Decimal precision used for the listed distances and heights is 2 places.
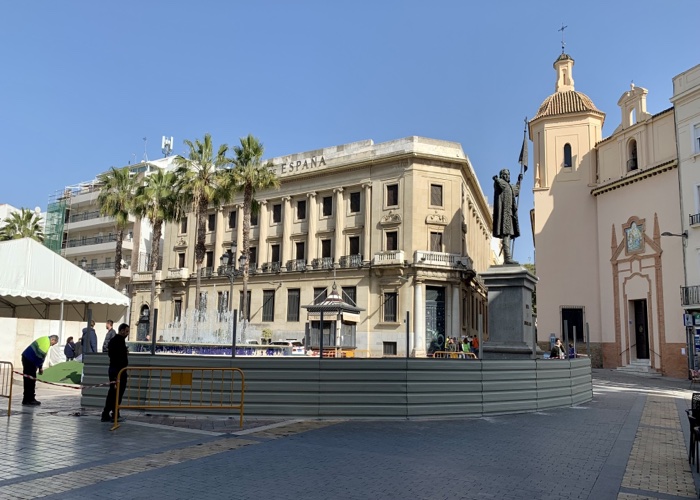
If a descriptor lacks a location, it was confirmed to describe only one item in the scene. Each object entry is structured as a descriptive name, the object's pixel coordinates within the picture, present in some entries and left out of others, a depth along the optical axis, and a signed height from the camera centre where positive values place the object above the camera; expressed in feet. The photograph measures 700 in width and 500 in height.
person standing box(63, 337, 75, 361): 68.08 -3.97
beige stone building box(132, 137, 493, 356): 127.54 +20.00
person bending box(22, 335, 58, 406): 39.68 -3.12
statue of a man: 50.06 +10.44
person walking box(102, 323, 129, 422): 32.83 -2.75
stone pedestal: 45.50 +1.01
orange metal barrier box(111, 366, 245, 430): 34.14 -4.31
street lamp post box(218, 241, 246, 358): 151.91 +15.36
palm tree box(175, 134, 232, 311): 122.83 +32.49
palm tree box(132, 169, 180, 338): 134.72 +29.96
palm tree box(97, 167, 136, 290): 141.69 +32.01
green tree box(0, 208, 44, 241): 163.84 +27.97
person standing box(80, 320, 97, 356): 53.83 -2.41
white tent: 78.79 +5.21
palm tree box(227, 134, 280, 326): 122.42 +33.36
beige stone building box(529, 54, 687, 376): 101.45 +20.21
